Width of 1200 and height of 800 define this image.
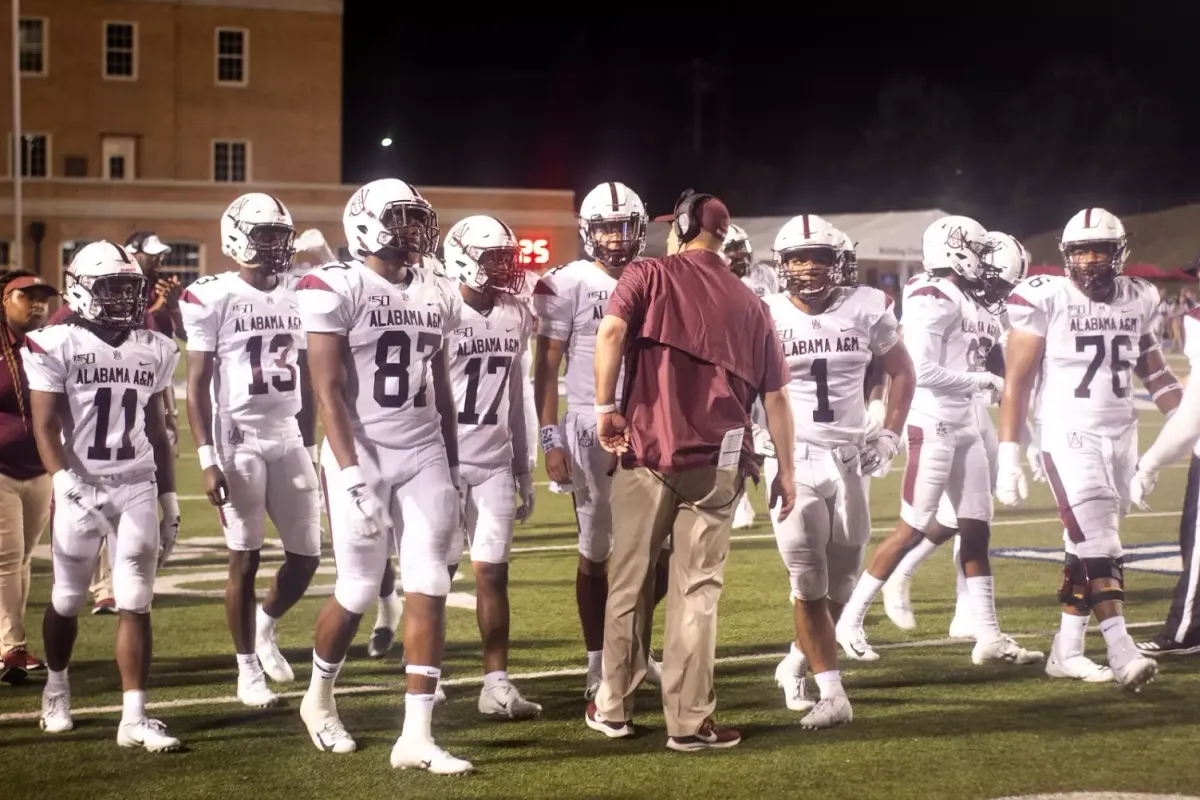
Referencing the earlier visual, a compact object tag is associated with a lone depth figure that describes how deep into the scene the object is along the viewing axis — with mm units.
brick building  43062
